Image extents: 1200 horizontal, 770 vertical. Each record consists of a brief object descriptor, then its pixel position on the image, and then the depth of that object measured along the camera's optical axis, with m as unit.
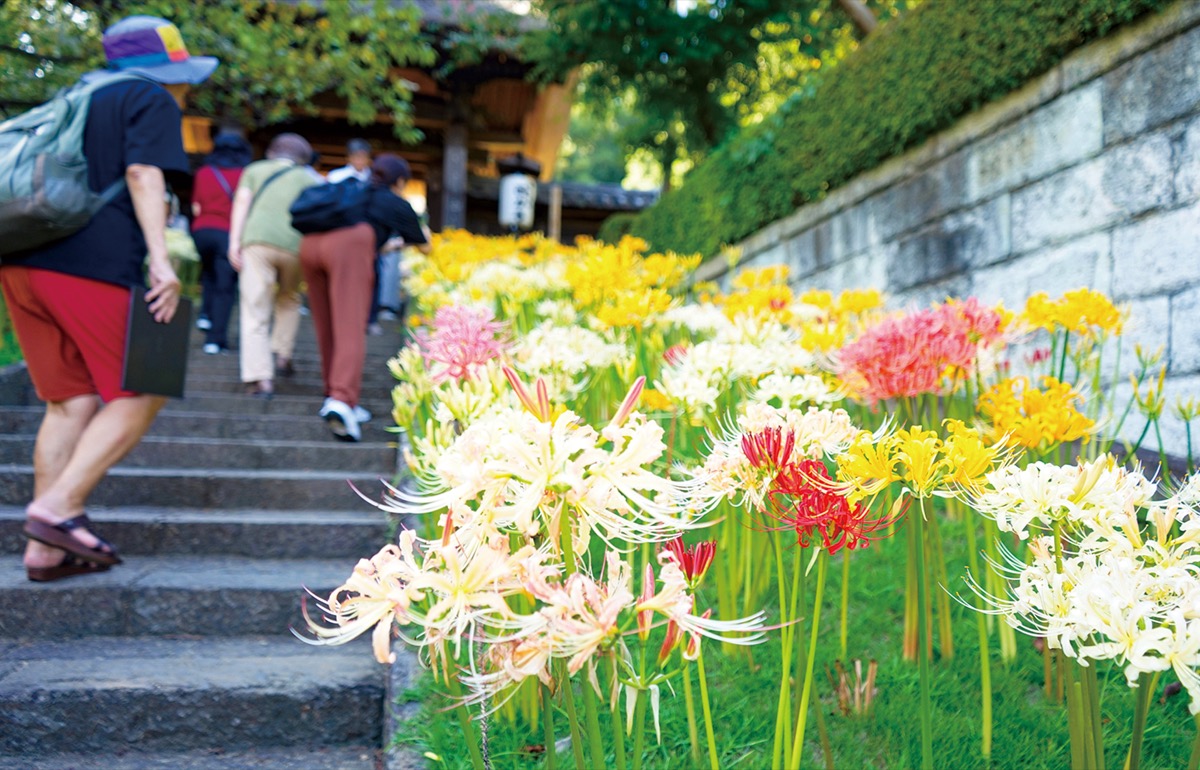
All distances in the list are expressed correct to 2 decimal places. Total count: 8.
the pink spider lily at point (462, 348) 1.96
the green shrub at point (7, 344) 5.38
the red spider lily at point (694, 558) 1.01
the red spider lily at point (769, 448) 1.19
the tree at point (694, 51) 10.72
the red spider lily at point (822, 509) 1.16
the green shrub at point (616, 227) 13.95
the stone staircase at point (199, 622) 2.22
